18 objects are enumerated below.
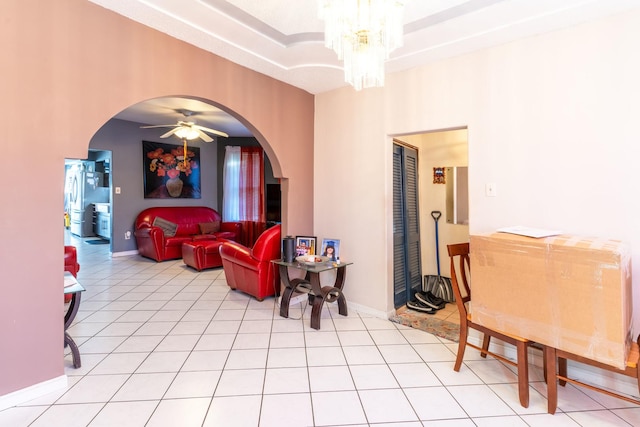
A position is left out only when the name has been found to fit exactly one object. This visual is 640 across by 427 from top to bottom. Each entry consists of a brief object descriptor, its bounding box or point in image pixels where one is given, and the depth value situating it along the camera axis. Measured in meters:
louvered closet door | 3.54
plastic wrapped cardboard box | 1.60
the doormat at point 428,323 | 2.85
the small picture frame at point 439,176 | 4.01
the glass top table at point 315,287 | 2.98
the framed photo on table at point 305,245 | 3.49
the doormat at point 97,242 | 7.98
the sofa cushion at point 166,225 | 6.04
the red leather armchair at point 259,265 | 3.58
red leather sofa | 5.76
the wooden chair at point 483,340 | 1.86
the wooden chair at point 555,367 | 1.63
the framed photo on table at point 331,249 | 3.43
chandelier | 1.52
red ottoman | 5.17
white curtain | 7.09
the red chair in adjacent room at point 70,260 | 3.67
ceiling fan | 5.13
